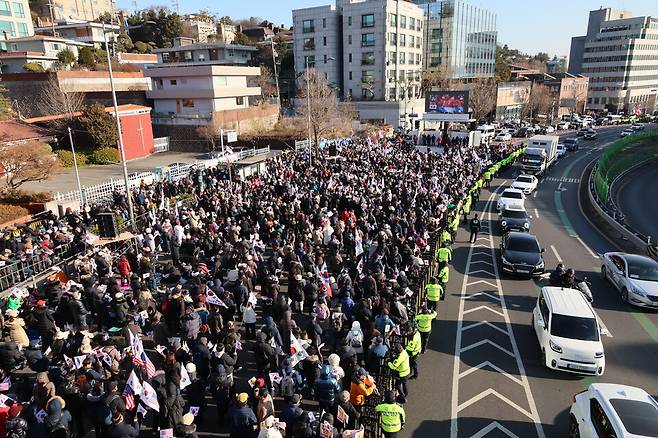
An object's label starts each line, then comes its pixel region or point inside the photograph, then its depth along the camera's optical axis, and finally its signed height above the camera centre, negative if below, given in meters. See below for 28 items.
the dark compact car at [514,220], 21.91 -6.23
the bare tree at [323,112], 46.22 -1.83
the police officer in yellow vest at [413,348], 10.26 -5.68
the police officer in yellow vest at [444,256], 15.52 -5.52
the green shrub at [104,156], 38.50 -4.63
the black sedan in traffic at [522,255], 16.58 -6.04
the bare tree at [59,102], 40.22 -0.01
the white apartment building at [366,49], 69.31 +7.22
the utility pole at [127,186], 18.11 -3.43
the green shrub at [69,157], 36.08 -4.48
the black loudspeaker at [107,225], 16.42 -4.47
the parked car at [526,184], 31.34 -6.41
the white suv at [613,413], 7.44 -5.44
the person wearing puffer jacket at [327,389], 8.55 -5.45
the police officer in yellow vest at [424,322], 11.30 -5.61
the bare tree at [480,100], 73.56 -1.44
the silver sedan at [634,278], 14.19 -6.13
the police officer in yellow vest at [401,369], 9.35 -5.61
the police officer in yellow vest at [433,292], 12.55 -5.43
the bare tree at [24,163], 22.97 -3.10
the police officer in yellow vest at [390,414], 7.80 -5.42
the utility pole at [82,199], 24.50 -5.20
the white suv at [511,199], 25.01 -6.06
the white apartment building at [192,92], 48.12 +0.69
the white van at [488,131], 53.79 -4.88
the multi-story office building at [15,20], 60.75 +11.25
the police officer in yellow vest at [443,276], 14.21 -5.66
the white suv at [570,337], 10.59 -5.84
